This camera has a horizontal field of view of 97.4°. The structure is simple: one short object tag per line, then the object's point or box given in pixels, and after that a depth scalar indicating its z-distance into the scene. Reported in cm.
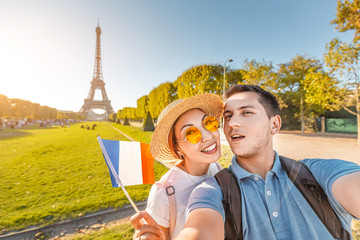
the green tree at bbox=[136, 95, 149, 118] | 3252
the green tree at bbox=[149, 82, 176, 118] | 2383
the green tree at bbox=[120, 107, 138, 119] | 4278
